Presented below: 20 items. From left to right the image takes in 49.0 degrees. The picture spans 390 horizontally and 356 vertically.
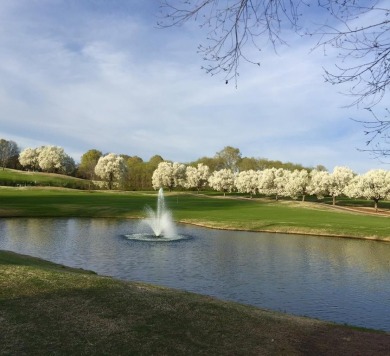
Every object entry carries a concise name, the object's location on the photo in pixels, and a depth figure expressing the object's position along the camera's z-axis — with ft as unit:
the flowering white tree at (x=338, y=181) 323.78
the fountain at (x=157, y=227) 122.35
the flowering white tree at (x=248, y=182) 398.50
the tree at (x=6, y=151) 484.74
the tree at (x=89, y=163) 491.72
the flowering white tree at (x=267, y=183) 369.16
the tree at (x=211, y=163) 532.32
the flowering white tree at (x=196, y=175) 453.58
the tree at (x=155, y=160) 486.88
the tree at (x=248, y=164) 513.86
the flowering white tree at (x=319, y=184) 324.19
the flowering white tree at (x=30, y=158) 490.49
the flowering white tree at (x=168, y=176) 420.77
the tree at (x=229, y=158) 536.42
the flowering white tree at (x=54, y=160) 474.08
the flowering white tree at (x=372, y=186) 276.21
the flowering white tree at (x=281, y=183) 347.50
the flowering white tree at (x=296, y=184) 333.01
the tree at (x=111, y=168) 421.18
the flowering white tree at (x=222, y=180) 427.33
